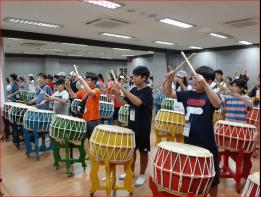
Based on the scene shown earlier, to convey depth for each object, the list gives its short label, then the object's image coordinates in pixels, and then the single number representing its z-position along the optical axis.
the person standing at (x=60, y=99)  5.13
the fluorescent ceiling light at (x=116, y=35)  8.51
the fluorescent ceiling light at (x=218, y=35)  8.69
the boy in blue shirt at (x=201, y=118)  2.39
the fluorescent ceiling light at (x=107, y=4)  4.93
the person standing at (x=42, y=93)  5.41
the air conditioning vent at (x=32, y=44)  10.92
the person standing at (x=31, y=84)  9.79
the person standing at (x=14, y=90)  8.02
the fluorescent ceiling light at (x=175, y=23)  6.47
